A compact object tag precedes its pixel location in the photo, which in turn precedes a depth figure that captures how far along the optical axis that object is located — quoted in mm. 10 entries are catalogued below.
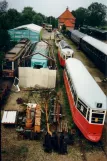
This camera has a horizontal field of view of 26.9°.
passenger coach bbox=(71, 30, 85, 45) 44275
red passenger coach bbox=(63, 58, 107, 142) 12977
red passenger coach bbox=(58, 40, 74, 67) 27938
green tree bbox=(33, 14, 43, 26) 77894
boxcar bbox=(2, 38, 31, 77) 22594
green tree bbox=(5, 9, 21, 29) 52500
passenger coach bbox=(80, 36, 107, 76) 26786
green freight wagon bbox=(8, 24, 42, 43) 43844
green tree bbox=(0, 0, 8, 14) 60472
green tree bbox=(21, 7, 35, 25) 64125
